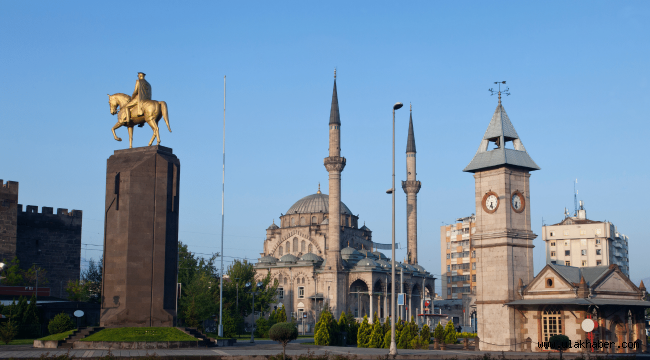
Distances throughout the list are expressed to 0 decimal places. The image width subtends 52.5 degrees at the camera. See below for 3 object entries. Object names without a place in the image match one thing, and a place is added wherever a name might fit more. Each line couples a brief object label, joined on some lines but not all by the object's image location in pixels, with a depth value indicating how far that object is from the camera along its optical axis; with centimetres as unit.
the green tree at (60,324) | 3956
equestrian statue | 3450
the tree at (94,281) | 5778
